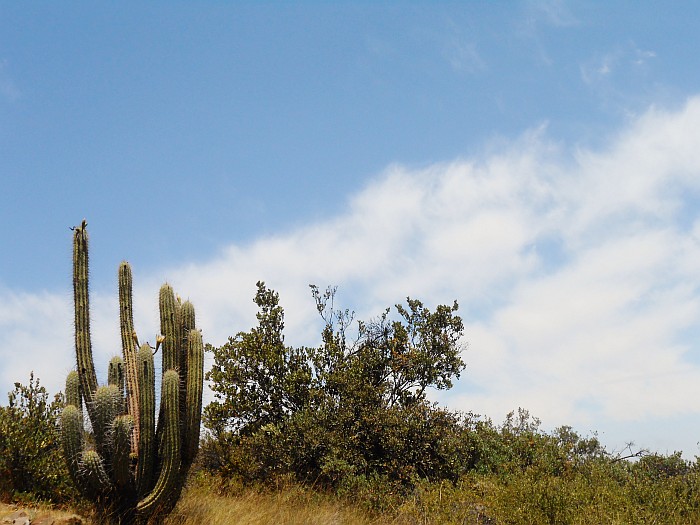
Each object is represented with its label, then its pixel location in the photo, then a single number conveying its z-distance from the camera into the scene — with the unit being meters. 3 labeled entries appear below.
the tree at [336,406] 14.12
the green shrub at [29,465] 10.86
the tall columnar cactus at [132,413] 9.36
